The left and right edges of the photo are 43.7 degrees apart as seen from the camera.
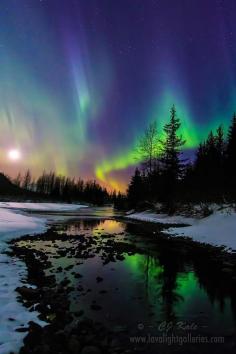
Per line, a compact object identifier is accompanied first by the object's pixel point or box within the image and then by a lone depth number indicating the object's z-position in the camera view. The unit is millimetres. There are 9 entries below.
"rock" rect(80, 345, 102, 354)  5477
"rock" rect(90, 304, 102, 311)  8086
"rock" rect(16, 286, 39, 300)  8458
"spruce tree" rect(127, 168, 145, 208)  71275
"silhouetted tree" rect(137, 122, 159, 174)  59031
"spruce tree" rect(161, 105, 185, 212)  50094
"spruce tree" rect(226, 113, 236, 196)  34609
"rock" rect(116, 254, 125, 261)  14711
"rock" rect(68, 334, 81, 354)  5566
